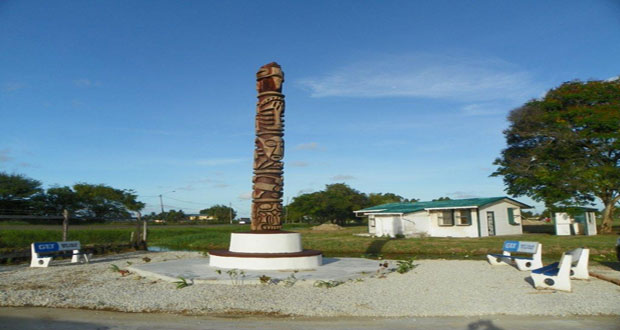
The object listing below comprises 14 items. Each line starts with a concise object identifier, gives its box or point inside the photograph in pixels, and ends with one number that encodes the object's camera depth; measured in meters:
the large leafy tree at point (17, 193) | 41.56
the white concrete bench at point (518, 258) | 11.96
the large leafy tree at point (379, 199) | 67.81
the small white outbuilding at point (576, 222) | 28.22
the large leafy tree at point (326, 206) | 56.00
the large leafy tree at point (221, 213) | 98.49
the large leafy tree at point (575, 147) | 26.44
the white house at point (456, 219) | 29.58
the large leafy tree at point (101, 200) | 52.53
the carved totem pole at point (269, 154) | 12.64
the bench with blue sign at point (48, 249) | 13.02
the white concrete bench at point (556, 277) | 8.99
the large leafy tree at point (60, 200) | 45.66
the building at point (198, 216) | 124.11
